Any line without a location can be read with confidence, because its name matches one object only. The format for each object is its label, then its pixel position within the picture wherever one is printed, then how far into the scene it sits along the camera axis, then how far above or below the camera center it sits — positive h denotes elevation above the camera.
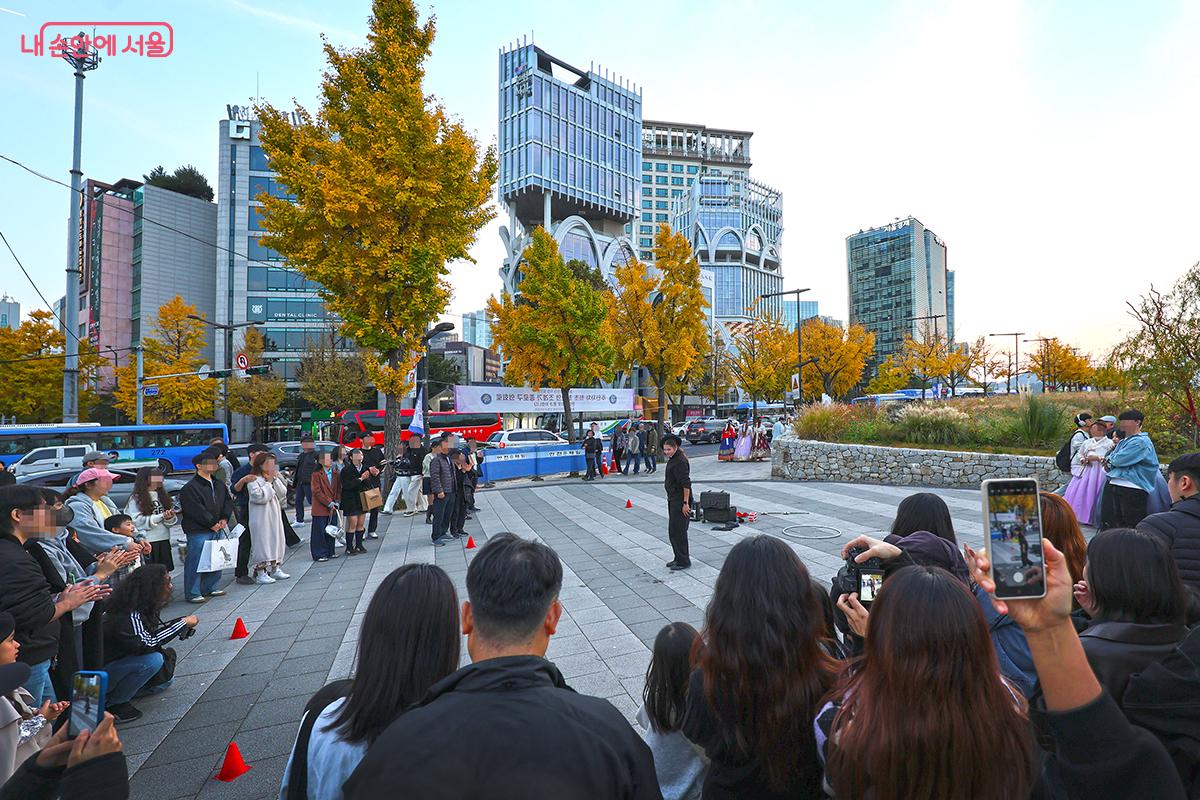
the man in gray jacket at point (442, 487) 9.84 -1.35
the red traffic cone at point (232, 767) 3.41 -2.20
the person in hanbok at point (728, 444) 24.43 -1.39
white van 19.95 -1.87
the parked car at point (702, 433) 38.53 -1.42
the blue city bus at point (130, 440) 21.73 -1.24
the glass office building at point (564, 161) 67.31 +32.18
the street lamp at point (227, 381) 37.49 +2.07
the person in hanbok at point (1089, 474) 7.43 -0.82
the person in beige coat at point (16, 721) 2.36 -1.38
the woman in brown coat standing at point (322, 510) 8.70 -1.58
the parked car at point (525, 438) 22.92 -1.09
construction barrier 18.91 -1.76
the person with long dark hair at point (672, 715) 2.15 -1.21
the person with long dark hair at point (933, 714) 1.38 -0.77
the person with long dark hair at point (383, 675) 1.84 -0.91
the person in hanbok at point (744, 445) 23.89 -1.39
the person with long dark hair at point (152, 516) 6.63 -1.28
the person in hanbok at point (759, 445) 23.86 -1.42
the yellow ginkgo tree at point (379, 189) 12.22 +4.96
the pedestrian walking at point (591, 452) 18.72 -1.34
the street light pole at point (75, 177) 18.50 +8.03
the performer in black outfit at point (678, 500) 7.43 -1.18
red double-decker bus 31.88 -0.67
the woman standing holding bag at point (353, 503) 9.28 -1.55
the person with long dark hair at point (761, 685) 1.86 -0.94
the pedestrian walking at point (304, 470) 11.09 -1.22
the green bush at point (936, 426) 15.80 -0.35
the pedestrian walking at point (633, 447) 20.08 -1.26
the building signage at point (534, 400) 18.45 +0.47
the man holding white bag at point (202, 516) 6.80 -1.31
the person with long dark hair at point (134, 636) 4.16 -1.75
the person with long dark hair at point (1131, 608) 1.83 -0.69
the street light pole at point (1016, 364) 44.41 +4.12
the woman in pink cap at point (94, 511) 5.11 -1.03
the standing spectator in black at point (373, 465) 9.69 -0.98
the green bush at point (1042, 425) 14.07 -0.28
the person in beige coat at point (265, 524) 7.86 -1.62
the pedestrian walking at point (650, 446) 20.69 -1.35
